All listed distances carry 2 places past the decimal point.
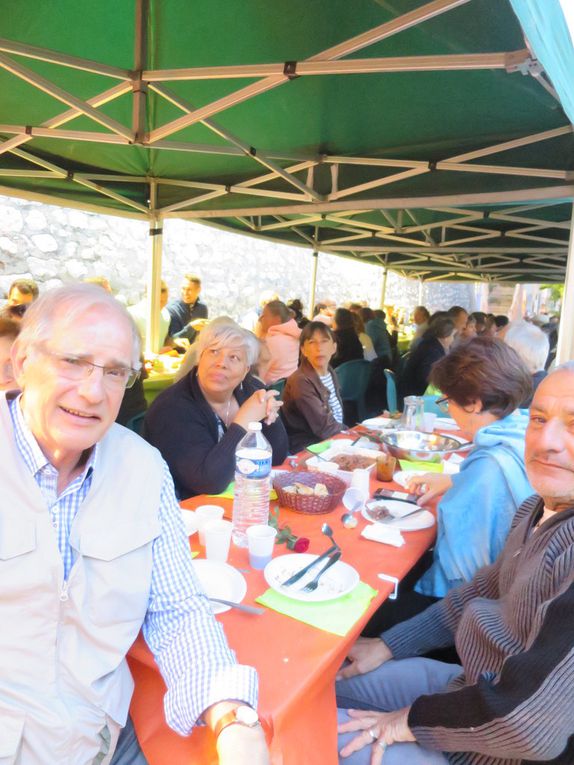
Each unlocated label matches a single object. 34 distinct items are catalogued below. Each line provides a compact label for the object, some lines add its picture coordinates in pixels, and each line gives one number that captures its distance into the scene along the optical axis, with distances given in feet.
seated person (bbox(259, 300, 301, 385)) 15.52
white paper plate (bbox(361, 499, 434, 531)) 6.48
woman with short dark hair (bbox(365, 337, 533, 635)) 6.01
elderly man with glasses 3.45
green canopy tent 8.51
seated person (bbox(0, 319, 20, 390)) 7.86
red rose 5.53
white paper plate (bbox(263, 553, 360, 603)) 4.62
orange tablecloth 3.57
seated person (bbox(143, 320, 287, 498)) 7.15
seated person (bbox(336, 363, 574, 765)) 3.48
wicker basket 6.66
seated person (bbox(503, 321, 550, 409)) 10.73
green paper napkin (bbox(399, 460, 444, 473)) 8.95
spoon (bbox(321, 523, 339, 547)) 5.89
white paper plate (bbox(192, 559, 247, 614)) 4.61
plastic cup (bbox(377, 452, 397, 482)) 8.28
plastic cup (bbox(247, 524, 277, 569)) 5.09
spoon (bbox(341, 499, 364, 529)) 6.33
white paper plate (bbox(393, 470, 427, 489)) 8.10
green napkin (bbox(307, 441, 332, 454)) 9.50
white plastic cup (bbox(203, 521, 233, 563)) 5.10
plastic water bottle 5.80
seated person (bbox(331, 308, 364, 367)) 21.45
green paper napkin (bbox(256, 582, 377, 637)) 4.30
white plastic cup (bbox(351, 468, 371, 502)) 7.29
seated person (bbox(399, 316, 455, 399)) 18.38
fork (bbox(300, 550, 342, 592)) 4.72
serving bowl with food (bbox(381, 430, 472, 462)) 9.30
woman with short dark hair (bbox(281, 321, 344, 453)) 11.89
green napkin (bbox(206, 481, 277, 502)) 7.10
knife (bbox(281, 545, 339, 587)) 4.80
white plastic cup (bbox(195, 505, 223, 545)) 5.83
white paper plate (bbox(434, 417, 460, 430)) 12.26
